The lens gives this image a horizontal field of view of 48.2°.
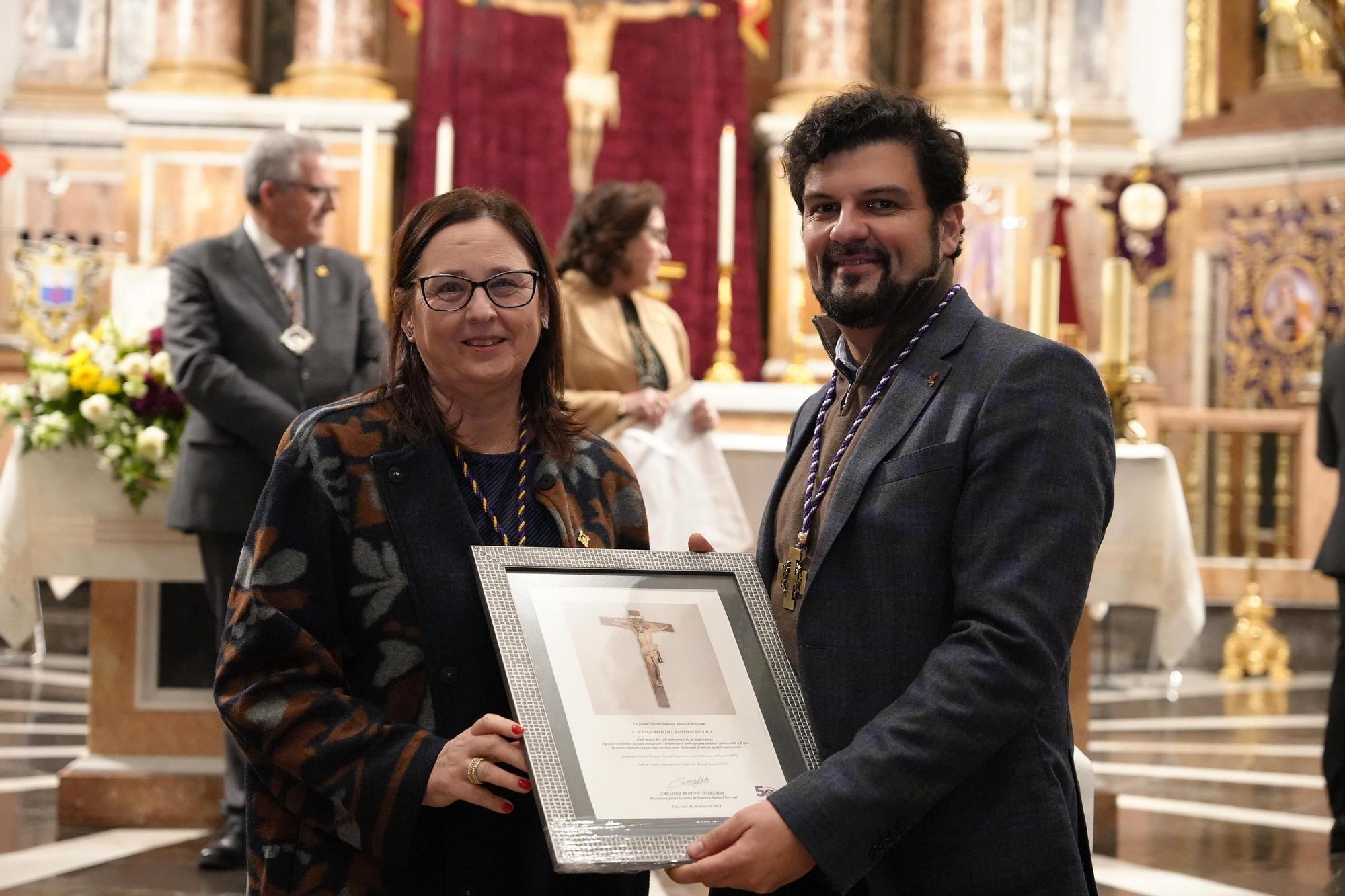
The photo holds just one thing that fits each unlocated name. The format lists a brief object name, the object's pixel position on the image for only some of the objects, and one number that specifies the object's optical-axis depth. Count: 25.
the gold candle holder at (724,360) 6.30
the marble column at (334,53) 9.55
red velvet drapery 9.65
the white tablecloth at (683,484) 4.54
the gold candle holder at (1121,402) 5.09
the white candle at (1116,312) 5.11
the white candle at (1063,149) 9.26
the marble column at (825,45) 9.90
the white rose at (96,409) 4.50
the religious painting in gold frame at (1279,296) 10.20
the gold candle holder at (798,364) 7.06
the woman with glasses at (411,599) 1.77
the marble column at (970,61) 9.84
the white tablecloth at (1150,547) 4.70
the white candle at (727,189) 5.88
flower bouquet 4.58
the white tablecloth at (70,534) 4.64
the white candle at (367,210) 5.84
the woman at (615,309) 4.43
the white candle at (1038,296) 5.30
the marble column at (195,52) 9.48
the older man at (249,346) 4.12
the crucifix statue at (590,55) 9.04
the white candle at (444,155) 6.04
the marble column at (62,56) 10.22
